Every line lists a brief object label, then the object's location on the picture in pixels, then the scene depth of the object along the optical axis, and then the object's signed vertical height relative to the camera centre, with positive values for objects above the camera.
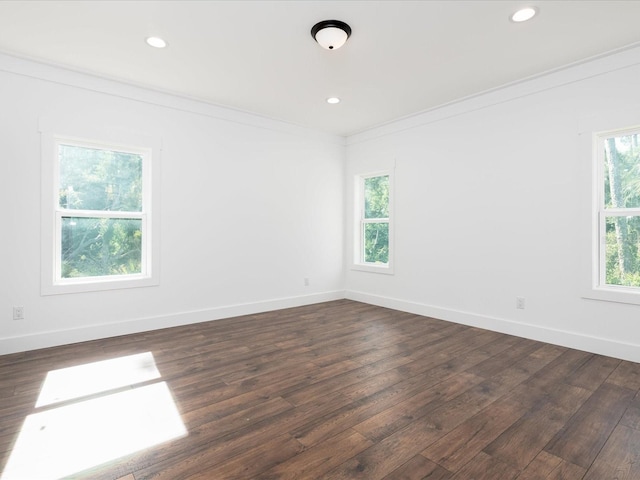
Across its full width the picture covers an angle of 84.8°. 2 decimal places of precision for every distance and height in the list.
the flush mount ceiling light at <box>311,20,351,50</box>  2.68 +1.60
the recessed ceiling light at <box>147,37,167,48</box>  2.93 +1.66
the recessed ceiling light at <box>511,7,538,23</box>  2.54 +1.67
